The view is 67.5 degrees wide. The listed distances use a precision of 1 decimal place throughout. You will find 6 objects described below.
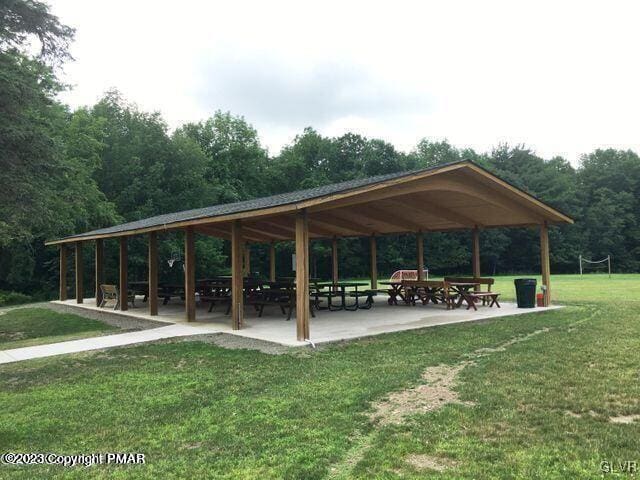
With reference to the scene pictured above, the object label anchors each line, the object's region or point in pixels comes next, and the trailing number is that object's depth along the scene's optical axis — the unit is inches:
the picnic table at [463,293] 474.6
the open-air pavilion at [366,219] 312.8
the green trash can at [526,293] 471.8
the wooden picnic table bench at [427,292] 495.7
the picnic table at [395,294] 540.6
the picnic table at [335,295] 485.7
